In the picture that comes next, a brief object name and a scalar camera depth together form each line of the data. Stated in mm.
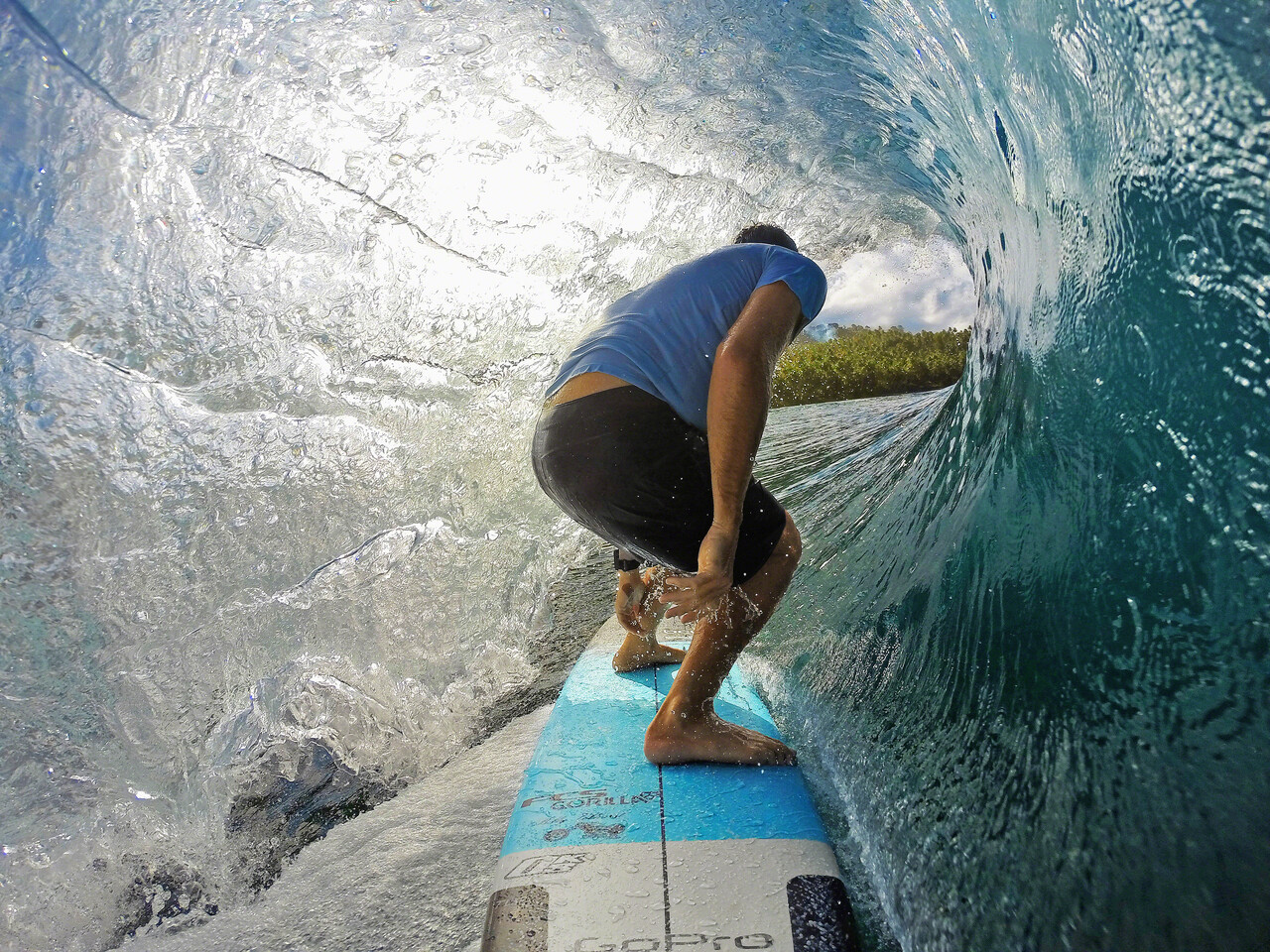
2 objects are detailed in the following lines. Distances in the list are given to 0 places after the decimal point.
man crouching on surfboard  1645
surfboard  1268
